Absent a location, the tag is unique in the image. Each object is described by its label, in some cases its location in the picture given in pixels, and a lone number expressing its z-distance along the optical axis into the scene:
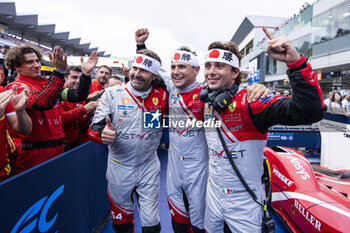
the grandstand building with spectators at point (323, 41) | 14.11
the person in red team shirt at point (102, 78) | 4.55
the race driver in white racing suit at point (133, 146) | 2.27
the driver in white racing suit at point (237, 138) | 1.43
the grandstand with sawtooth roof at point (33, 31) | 31.26
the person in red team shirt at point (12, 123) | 1.81
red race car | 1.90
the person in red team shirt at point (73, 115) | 3.07
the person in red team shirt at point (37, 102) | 2.24
